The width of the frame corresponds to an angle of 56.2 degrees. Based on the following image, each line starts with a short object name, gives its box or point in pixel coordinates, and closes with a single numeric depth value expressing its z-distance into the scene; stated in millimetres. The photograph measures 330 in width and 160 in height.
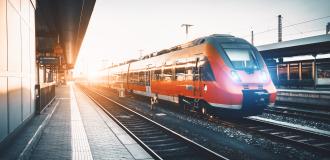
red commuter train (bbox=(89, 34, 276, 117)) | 10547
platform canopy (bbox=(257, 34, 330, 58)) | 20469
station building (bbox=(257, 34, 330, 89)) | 21406
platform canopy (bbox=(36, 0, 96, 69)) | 12047
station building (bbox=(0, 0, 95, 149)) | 7617
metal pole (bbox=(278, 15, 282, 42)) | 36156
